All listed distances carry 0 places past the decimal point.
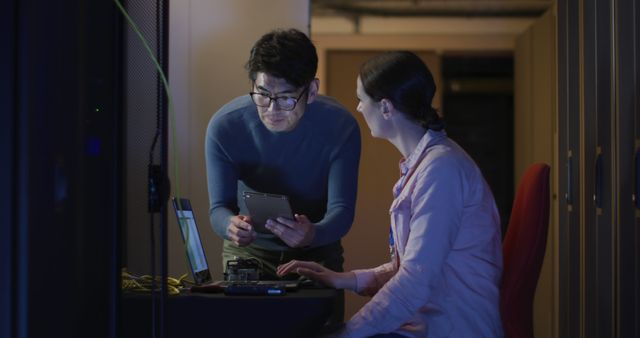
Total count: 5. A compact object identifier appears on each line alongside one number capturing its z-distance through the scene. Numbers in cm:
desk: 273
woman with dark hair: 277
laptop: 279
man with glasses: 344
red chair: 291
